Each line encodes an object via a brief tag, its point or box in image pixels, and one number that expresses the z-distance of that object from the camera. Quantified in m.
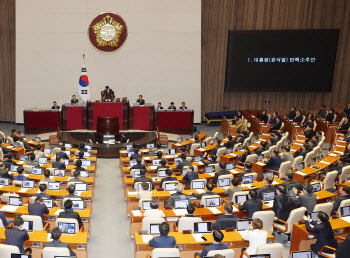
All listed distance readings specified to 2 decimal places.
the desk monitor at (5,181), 10.14
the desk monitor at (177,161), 13.09
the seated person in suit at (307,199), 8.89
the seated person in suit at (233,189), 9.58
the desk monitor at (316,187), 9.86
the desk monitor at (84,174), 11.34
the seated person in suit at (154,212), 8.06
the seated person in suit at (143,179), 10.57
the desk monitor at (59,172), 11.15
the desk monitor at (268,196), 9.38
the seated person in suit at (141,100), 20.39
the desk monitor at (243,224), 7.60
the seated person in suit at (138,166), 11.83
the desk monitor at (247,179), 10.67
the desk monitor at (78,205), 8.70
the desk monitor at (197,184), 10.20
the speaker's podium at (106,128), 17.41
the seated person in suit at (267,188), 9.40
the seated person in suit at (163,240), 6.68
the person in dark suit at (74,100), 20.12
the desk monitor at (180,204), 8.79
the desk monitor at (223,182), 10.47
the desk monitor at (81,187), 10.04
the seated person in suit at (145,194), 9.37
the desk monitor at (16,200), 8.79
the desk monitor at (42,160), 12.55
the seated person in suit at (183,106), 20.73
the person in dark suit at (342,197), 8.65
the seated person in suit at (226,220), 7.79
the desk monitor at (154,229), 7.45
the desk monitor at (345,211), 8.26
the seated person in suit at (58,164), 11.77
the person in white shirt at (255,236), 6.94
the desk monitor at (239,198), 9.12
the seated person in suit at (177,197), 9.03
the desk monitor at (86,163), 12.56
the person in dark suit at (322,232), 7.17
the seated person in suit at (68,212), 7.80
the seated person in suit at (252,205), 8.48
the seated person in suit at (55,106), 20.08
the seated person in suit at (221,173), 10.98
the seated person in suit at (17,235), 6.73
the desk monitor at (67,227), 7.39
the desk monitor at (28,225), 7.47
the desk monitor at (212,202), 9.03
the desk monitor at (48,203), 8.85
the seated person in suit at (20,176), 10.44
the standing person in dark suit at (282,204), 8.58
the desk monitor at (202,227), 7.52
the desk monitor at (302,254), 6.09
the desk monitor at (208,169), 12.06
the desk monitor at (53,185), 10.00
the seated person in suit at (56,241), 6.46
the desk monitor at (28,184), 9.99
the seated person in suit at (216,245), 6.42
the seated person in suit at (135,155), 13.14
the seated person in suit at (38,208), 8.09
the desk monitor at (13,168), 11.53
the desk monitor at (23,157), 12.89
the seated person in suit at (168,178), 10.52
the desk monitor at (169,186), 10.19
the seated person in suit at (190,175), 10.83
